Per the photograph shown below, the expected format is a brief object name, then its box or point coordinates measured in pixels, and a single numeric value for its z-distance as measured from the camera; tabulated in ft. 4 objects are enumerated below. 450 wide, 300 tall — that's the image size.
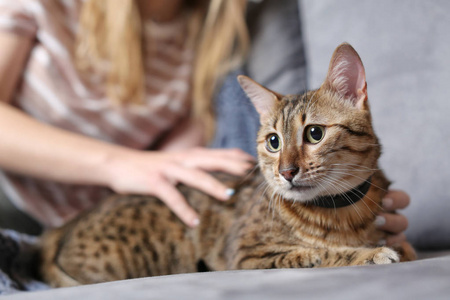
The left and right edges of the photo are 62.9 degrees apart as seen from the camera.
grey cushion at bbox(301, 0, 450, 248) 3.48
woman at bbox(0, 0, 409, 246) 4.27
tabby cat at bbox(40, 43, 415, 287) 2.47
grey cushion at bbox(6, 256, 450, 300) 1.61
